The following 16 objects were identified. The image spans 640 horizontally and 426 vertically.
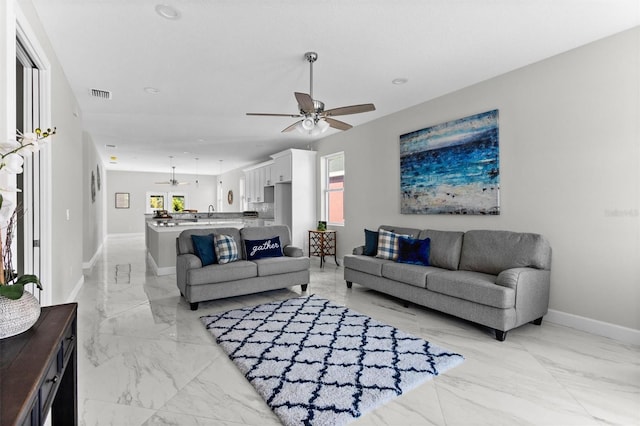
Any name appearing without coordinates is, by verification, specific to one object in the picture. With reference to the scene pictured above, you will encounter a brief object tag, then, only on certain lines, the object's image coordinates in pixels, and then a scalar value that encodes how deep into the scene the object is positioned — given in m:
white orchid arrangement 1.12
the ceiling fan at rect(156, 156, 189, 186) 10.80
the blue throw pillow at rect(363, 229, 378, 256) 4.64
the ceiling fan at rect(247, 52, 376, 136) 3.18
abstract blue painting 3.87
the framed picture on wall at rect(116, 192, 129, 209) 12.21
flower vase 1.12
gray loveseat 3.77
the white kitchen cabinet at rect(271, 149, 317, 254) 6.75
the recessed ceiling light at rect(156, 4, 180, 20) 2.48
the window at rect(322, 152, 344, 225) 6.52
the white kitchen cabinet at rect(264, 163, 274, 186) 7.84
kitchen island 5.65
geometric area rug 2.00
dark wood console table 0.84
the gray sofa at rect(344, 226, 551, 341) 2.95
